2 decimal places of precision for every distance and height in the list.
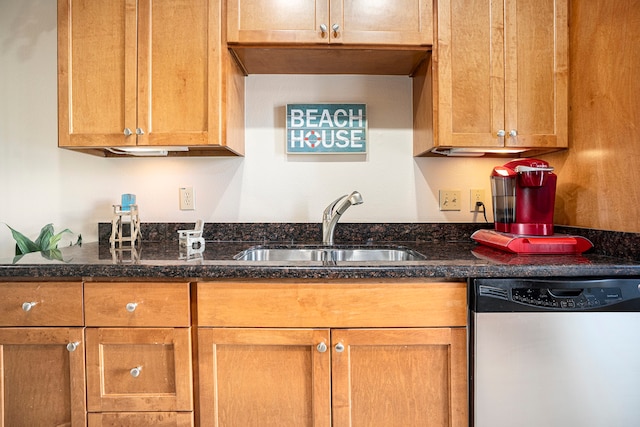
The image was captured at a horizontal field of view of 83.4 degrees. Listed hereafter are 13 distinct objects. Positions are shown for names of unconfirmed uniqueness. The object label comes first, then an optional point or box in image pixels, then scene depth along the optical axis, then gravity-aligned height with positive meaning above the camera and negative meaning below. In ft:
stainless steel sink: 5.36 -0.67
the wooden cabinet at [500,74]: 4.75 +1.79
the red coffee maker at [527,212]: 4.37 -0.06
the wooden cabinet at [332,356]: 3.64 -1.50
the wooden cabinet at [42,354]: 3.69 -1.49
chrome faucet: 5.32 -0.11
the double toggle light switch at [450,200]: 5.83 +0.13
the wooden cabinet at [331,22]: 4.71 +2.47
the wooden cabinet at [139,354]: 3.67 -1.48
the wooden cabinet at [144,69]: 4.68 +1.85
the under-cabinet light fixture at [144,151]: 5.10 +0.90
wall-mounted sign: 5.77 +1.30
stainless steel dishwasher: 3.54 -1.43
